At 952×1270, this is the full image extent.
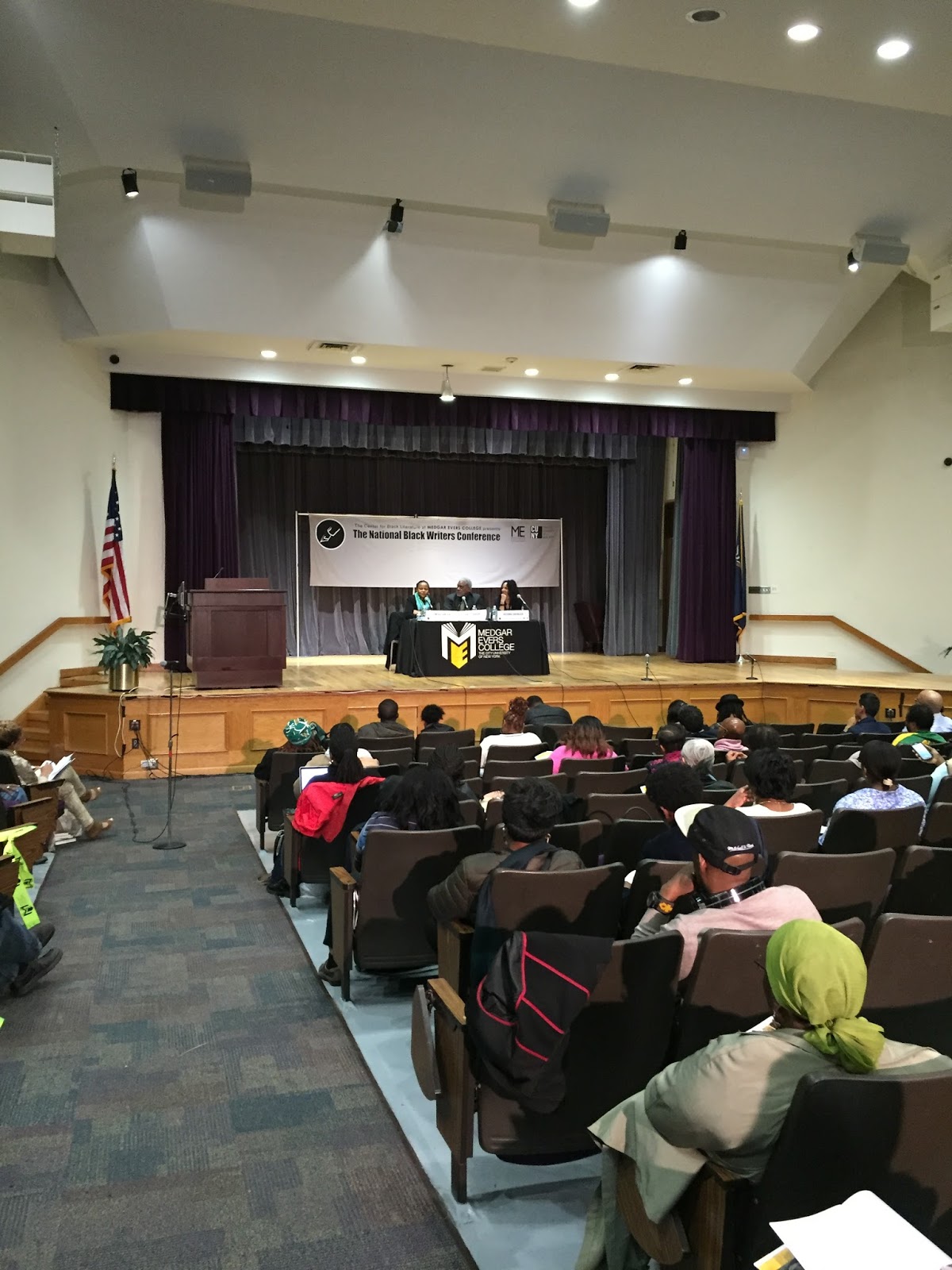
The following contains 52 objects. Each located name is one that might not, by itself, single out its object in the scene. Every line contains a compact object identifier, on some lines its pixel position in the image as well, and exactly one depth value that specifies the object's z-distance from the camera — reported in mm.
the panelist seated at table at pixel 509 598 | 12109
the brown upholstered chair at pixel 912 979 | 2369
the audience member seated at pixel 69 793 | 5812
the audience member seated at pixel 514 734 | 6035
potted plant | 9070
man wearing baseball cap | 2326
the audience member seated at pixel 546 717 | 7320
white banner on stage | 13961
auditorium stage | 9000
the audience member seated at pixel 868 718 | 6832
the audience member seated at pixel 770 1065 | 1638
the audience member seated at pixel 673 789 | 3625
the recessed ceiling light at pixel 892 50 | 6078
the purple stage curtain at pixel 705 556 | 13352
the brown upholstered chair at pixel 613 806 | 4375
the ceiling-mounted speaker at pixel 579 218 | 8891
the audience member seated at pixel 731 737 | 5918
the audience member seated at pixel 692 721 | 6203
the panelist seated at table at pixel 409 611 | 11750
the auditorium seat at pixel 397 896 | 3652
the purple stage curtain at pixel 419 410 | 11305
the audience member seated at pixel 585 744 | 5492
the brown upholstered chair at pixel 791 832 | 3682
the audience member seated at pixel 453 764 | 4238
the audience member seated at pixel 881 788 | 4195
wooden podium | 9367
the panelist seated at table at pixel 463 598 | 11836
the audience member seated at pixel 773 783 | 3793
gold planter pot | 9172
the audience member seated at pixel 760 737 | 5238
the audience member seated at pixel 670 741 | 5238
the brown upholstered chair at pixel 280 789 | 6016
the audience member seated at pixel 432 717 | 6688
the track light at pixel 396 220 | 9047
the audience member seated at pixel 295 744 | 6117
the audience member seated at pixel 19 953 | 3934
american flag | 10617
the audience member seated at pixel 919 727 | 5938
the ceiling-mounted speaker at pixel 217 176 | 8109
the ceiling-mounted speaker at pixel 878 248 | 9664
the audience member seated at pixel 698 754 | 4850
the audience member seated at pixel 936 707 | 6332
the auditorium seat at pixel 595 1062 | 2303
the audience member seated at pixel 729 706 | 6906
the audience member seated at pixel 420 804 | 3775
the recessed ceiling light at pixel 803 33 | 5840
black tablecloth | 11000
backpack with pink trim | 2176
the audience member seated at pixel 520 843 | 2865
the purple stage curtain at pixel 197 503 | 11516
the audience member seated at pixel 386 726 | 6754
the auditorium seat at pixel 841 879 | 3107
